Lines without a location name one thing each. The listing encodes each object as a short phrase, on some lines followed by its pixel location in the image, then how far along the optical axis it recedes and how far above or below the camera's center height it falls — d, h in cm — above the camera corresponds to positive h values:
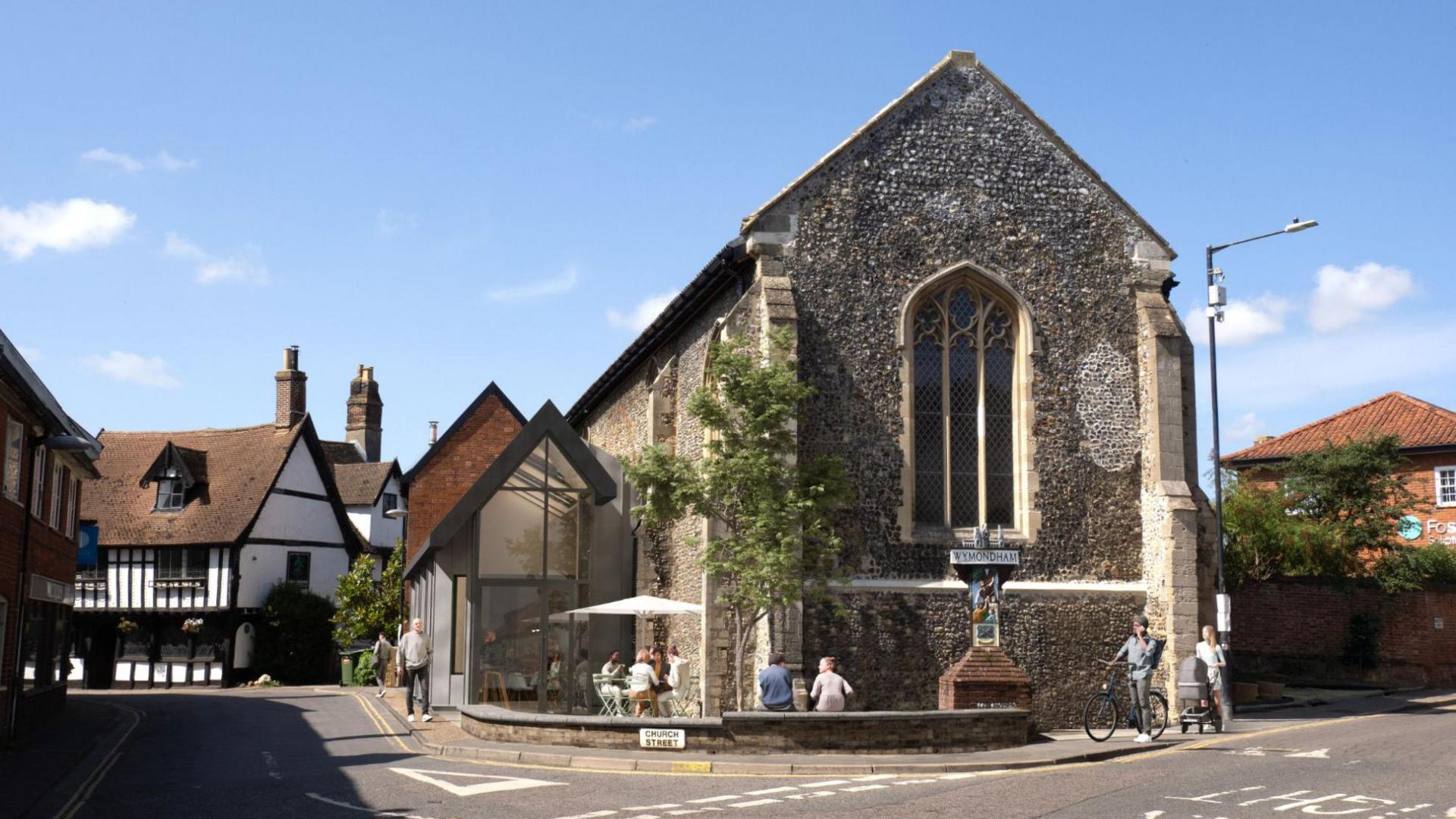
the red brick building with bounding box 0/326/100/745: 1900 +74
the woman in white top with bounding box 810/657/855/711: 1748 -132
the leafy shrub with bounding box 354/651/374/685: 3750 -226
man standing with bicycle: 1836 -104
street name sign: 1614 -178
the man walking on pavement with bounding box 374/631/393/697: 3347 -164
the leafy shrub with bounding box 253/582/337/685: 4100 -159
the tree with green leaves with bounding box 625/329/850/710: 1948 +149
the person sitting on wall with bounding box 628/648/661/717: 1972 -139
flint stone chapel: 2130 +333
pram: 1930 -148
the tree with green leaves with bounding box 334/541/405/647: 3900 -46
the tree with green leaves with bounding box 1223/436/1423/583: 3331 +192
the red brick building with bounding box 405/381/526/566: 3706 +356
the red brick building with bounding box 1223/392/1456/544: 4066 +451
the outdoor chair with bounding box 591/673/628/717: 2020 -169
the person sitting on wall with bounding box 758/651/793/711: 1742 -127
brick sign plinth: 1811 -128
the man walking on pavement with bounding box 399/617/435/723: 2214 -120
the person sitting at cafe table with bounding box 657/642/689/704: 2103 -138
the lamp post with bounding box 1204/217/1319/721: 2138 +355
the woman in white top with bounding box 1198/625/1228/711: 2012 -101
